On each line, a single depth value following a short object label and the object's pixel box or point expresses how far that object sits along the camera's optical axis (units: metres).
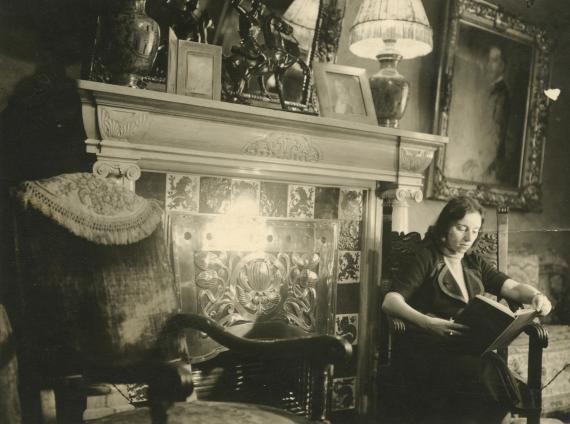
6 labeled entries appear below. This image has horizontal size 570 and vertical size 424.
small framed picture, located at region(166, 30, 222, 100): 2.29
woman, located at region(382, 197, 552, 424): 2.28
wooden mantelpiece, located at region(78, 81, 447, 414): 2.07
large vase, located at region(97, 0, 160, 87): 2.04
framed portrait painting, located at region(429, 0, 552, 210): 3.63
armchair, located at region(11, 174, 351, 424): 1.39
